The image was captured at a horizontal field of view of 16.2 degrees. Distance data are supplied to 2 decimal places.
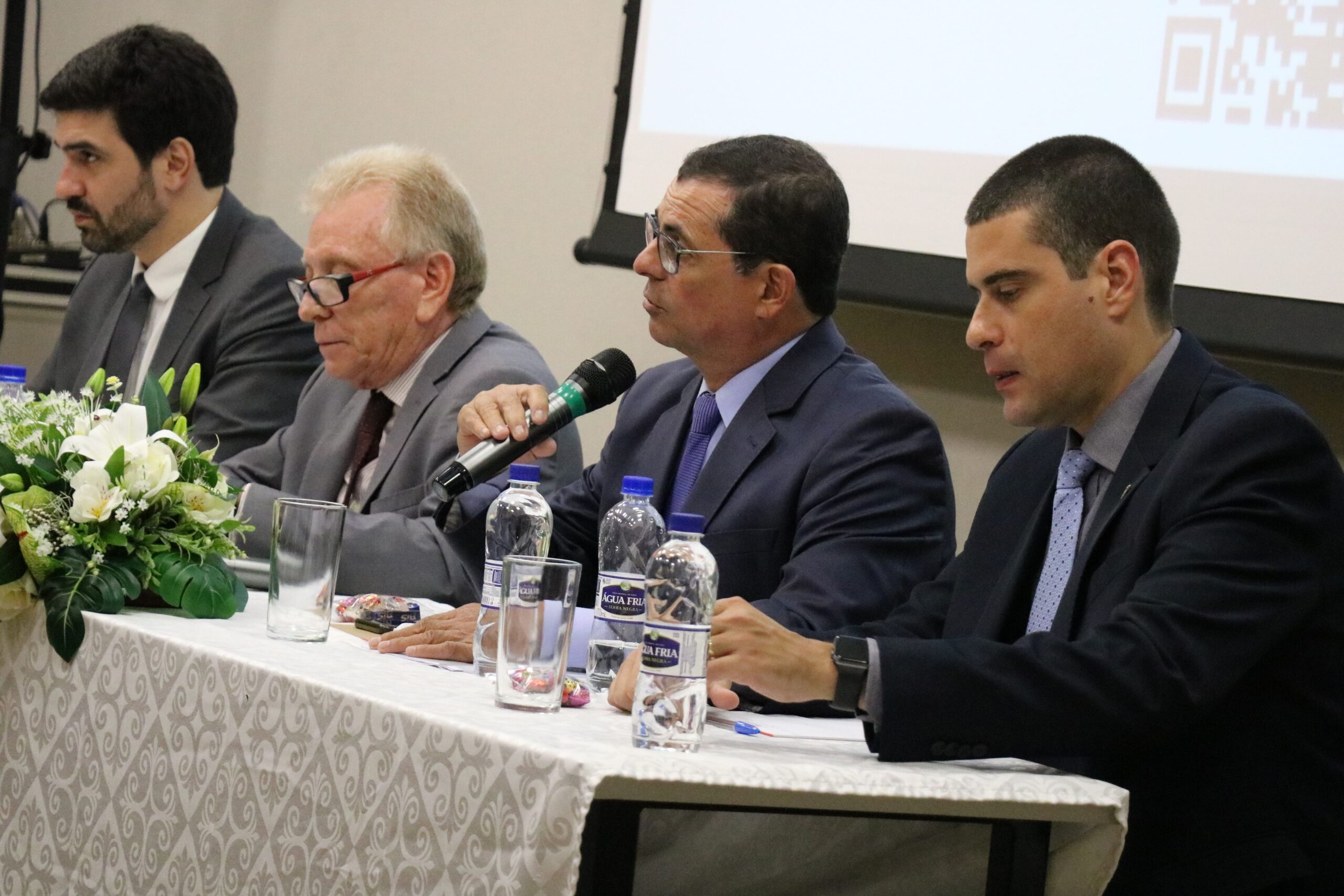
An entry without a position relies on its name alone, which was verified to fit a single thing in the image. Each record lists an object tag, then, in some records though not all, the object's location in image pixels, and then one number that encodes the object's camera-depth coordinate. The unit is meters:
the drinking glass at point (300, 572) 4.24
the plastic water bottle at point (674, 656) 3.90
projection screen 5.03
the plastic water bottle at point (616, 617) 4.19
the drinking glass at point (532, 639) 3.98
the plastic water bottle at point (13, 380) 4.65
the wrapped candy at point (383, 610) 4.37
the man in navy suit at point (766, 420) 4.49
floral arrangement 4.31
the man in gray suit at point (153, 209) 6.23
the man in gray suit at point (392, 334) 5.06
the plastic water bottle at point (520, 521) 4.39
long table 3.81
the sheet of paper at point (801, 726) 4.10
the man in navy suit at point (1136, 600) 3.97
